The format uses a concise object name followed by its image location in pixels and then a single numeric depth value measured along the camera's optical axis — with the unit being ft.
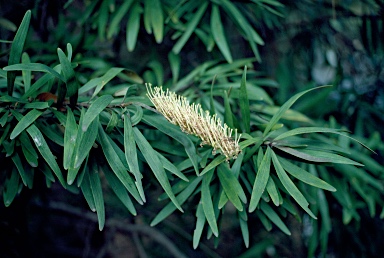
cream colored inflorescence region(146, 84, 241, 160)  2.10
